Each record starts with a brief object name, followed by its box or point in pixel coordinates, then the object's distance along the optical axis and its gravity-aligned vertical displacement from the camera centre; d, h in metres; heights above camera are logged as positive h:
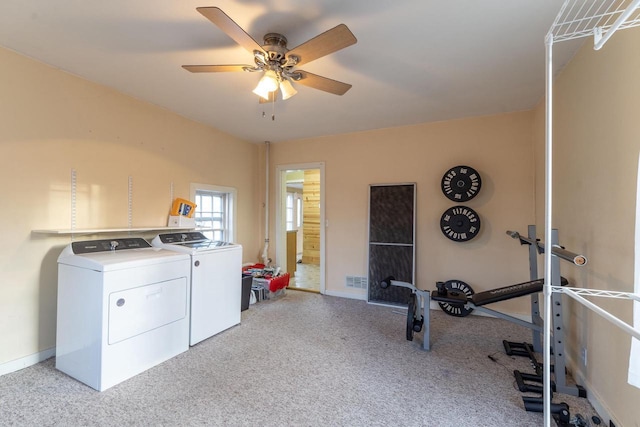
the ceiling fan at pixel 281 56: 1.53 +1.04
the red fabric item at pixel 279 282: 4.14 -1.00
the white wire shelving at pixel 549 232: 0.99 -0.05
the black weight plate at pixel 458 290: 3.50 -0.89
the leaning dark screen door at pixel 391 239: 3.85 -0.29
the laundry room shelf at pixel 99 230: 2.33 -0.14
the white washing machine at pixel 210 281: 2.75 -0.68
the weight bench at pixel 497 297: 2.25 -0.69
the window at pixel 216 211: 4.03 +0.08
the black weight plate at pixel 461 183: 3.46 +0.44
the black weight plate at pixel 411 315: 2.80 -0.98
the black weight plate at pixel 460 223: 3.47 -0.06
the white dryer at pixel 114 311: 2.05 -0.76
